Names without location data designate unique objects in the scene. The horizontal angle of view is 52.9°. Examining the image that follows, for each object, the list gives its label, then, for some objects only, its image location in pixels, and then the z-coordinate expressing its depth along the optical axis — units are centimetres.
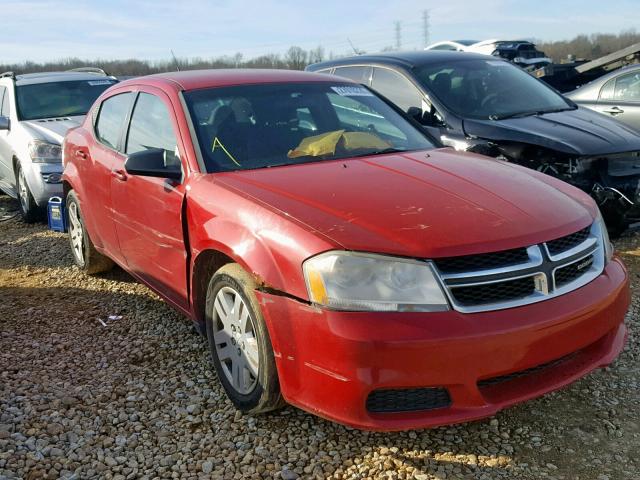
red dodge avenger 246
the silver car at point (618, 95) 748
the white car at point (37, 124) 723
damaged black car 532
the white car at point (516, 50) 1515
